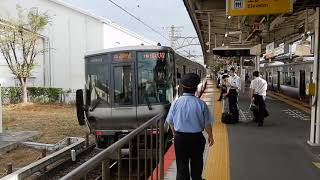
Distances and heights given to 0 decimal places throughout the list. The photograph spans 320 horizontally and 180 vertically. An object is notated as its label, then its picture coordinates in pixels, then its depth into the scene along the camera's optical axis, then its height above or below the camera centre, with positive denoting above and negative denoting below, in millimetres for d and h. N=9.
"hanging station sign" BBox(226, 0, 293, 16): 5815 +1576
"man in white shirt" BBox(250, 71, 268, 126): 7468 -391
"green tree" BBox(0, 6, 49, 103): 15783 +2219
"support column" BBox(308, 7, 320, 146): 5312 -402
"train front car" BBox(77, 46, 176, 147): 7009 -240
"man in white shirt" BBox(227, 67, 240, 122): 8045 -385
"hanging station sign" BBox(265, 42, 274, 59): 10723 +1142
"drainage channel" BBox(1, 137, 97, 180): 6358 -2204
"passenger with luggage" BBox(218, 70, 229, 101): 10745 -155
